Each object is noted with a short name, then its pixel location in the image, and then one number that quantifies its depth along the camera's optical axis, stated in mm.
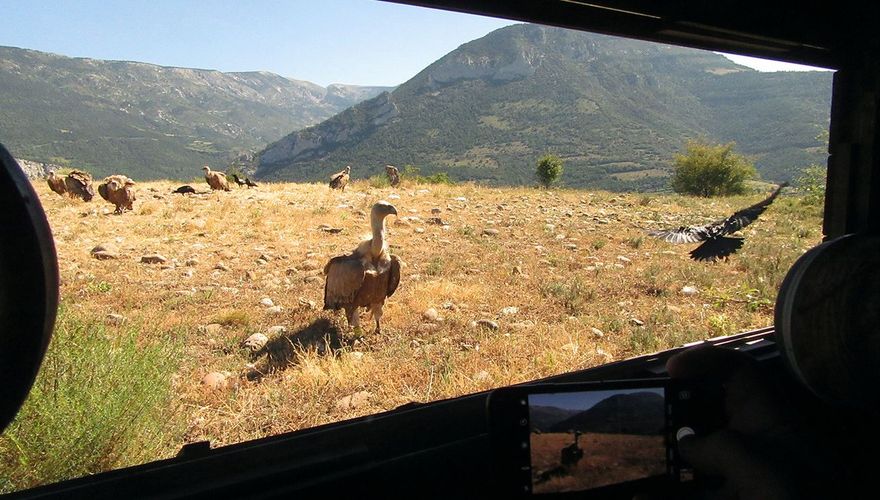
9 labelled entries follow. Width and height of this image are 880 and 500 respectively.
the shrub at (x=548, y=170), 25812
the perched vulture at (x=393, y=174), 17094
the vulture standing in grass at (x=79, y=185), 12250
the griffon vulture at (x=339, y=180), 15388
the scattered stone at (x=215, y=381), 3928
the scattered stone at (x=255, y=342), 4812
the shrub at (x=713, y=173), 22438
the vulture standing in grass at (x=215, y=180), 15180
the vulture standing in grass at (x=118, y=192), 10852
